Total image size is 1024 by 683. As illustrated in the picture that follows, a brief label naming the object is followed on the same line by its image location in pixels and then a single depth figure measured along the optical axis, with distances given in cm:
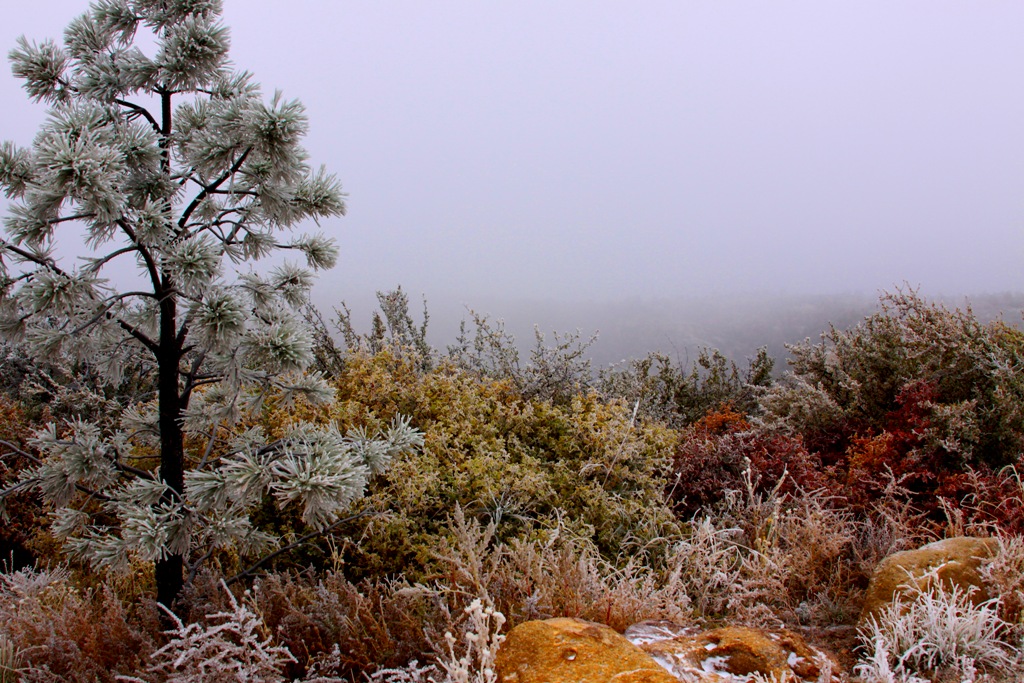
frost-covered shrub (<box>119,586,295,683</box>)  237
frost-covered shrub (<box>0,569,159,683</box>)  268
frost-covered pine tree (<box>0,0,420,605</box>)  236
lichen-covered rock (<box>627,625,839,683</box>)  255
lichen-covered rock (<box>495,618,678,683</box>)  222
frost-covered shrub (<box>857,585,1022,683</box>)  291
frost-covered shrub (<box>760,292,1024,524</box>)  523
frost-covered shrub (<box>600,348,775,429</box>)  895
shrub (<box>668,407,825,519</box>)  513
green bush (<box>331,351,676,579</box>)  412
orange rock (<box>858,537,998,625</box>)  333
